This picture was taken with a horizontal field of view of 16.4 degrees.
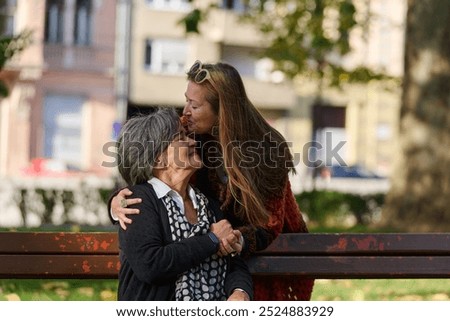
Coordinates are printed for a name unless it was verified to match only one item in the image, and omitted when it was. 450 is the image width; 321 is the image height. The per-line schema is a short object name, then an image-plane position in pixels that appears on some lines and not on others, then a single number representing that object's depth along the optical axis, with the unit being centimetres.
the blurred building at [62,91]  4762
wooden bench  692
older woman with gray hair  553
